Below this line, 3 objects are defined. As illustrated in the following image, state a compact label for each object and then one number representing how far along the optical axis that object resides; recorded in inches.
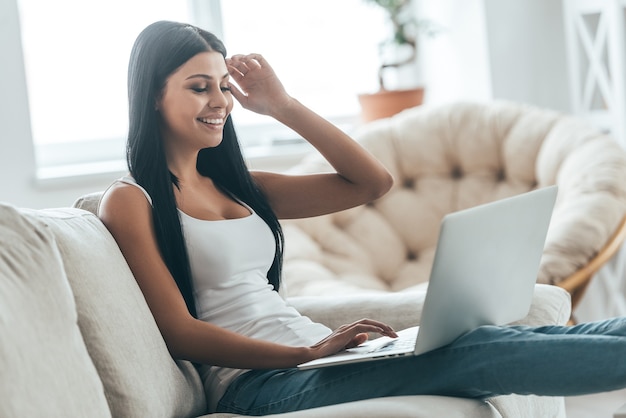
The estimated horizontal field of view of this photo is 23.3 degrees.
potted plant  184.4
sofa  89.1
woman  99.5
